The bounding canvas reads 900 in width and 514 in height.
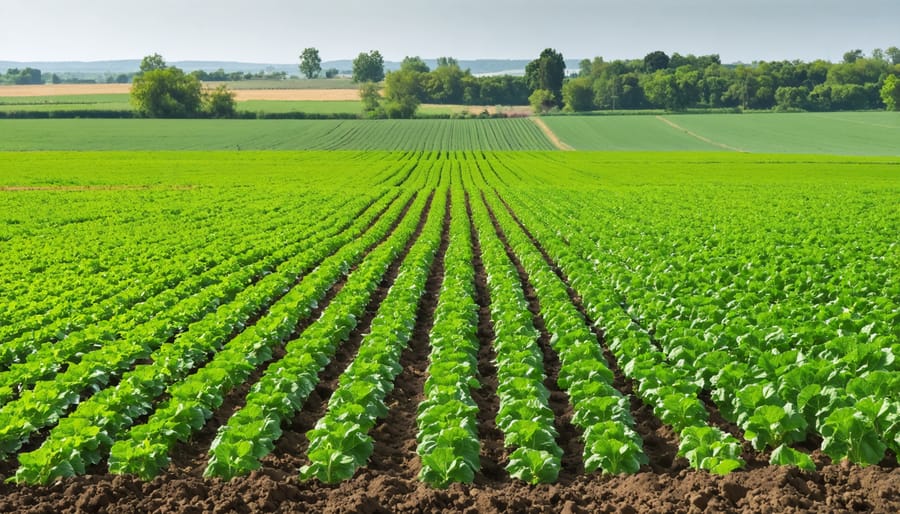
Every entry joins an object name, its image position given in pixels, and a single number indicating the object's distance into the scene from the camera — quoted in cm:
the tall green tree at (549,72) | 18459
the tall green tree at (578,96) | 16588
